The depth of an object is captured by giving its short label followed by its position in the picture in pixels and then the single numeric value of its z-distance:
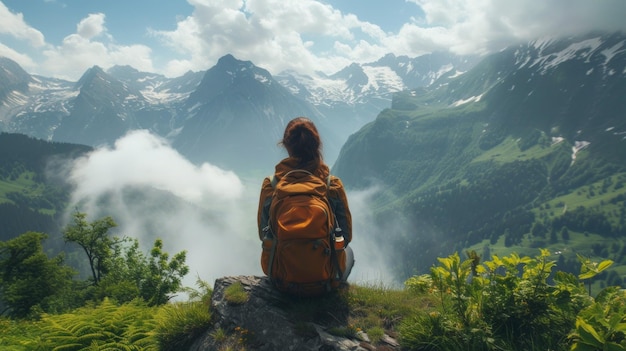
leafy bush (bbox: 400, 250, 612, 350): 4.86
